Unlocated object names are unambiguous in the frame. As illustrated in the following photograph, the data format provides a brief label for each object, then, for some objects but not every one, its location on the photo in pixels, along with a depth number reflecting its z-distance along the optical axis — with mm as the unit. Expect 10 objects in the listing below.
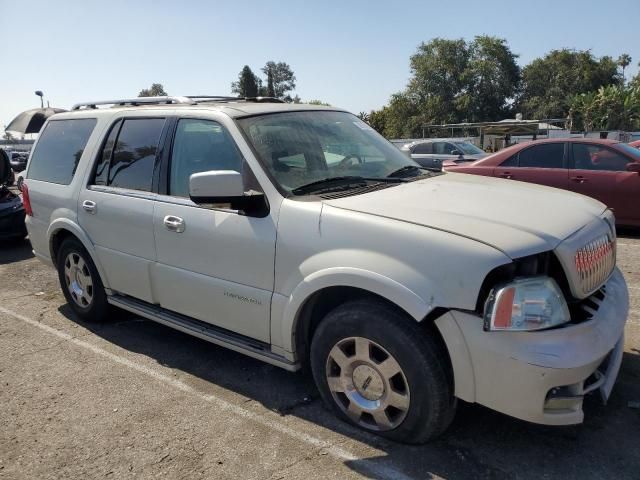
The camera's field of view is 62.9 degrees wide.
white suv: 2375
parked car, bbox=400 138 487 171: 15102
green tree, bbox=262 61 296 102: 92438
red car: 7512
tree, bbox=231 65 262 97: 75831
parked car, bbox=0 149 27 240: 8414
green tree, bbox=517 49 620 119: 65125
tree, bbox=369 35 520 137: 63500
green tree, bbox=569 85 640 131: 48250
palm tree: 70400
